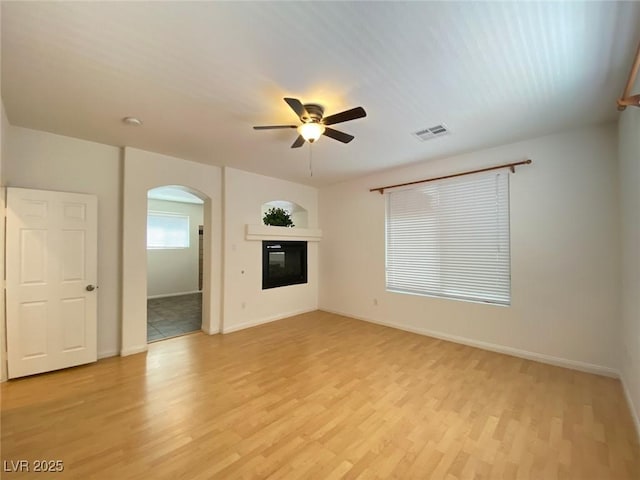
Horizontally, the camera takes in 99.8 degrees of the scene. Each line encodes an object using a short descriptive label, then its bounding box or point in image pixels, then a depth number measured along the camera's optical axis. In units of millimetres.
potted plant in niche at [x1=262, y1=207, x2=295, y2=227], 5324
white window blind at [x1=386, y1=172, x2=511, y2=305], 3590
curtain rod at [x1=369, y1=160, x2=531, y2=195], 3395
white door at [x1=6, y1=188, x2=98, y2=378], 2816
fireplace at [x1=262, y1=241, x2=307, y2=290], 5039
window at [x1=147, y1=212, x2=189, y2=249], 7043
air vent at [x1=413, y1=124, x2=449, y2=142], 3003
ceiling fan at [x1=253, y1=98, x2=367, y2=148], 2230
